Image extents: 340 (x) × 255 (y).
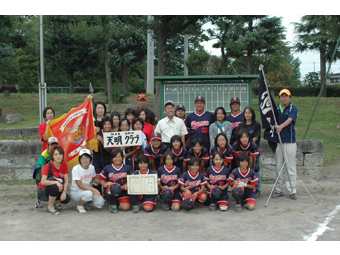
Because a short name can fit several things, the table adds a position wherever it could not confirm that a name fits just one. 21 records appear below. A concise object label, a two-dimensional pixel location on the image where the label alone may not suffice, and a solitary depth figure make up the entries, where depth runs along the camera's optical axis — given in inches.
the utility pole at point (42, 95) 383.2
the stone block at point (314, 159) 300.0
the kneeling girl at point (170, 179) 218.2
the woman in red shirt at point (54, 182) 213.9
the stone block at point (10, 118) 516.7
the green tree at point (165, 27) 526.3
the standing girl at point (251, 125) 238.4
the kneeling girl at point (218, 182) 214.8
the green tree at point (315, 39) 928.3
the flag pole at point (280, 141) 238.9
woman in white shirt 218.1
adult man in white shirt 245.0
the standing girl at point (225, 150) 230.2
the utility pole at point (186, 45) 894.3
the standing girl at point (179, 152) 229.8
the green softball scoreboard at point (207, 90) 297.9
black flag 242.8
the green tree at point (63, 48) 966.3
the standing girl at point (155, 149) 234.5
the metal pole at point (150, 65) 790.5
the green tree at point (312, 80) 988.4
